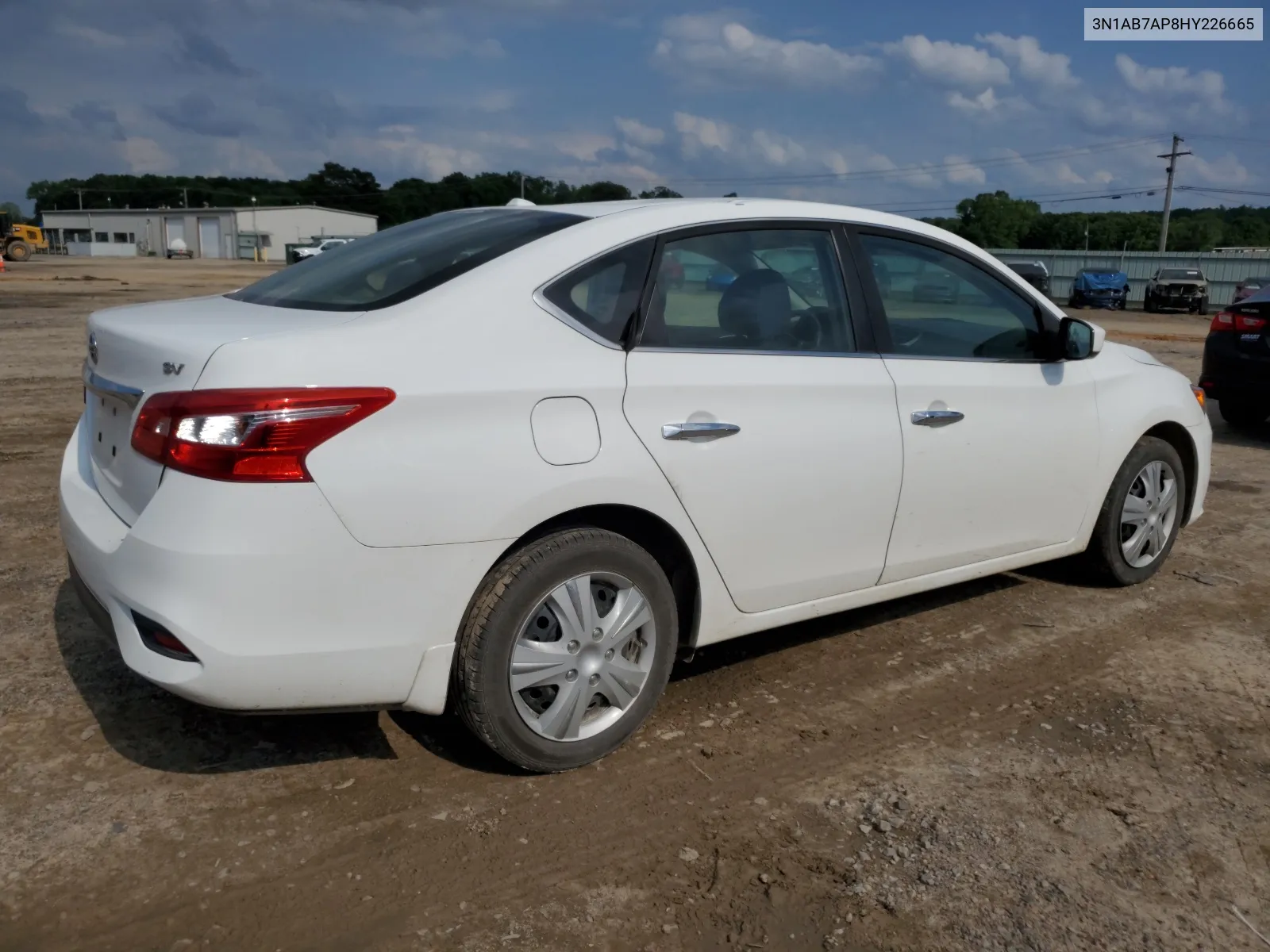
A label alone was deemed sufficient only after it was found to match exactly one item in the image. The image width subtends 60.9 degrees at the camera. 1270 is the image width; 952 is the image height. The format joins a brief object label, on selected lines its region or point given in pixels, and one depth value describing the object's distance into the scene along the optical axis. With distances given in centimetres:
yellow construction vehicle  5566
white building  9781
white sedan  260
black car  873
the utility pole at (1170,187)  5494
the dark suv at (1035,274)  2909
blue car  3788
